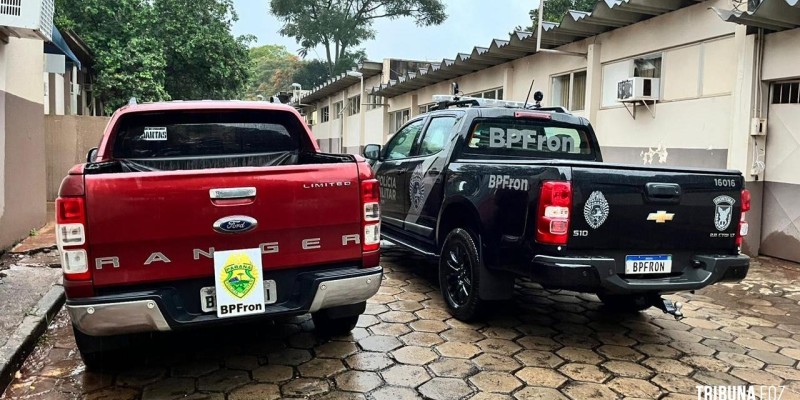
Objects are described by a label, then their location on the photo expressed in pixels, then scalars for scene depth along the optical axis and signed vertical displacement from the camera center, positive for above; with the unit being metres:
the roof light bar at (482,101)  6.39 +0.68
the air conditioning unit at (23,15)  6.12 +1.41
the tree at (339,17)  44.31 +10.64
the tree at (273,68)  63.75 +10.26
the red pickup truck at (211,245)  3.08 -0.48
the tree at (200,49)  21.98 +4.03
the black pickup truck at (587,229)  3.83 -0.43
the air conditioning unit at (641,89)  9.25 +1.20
